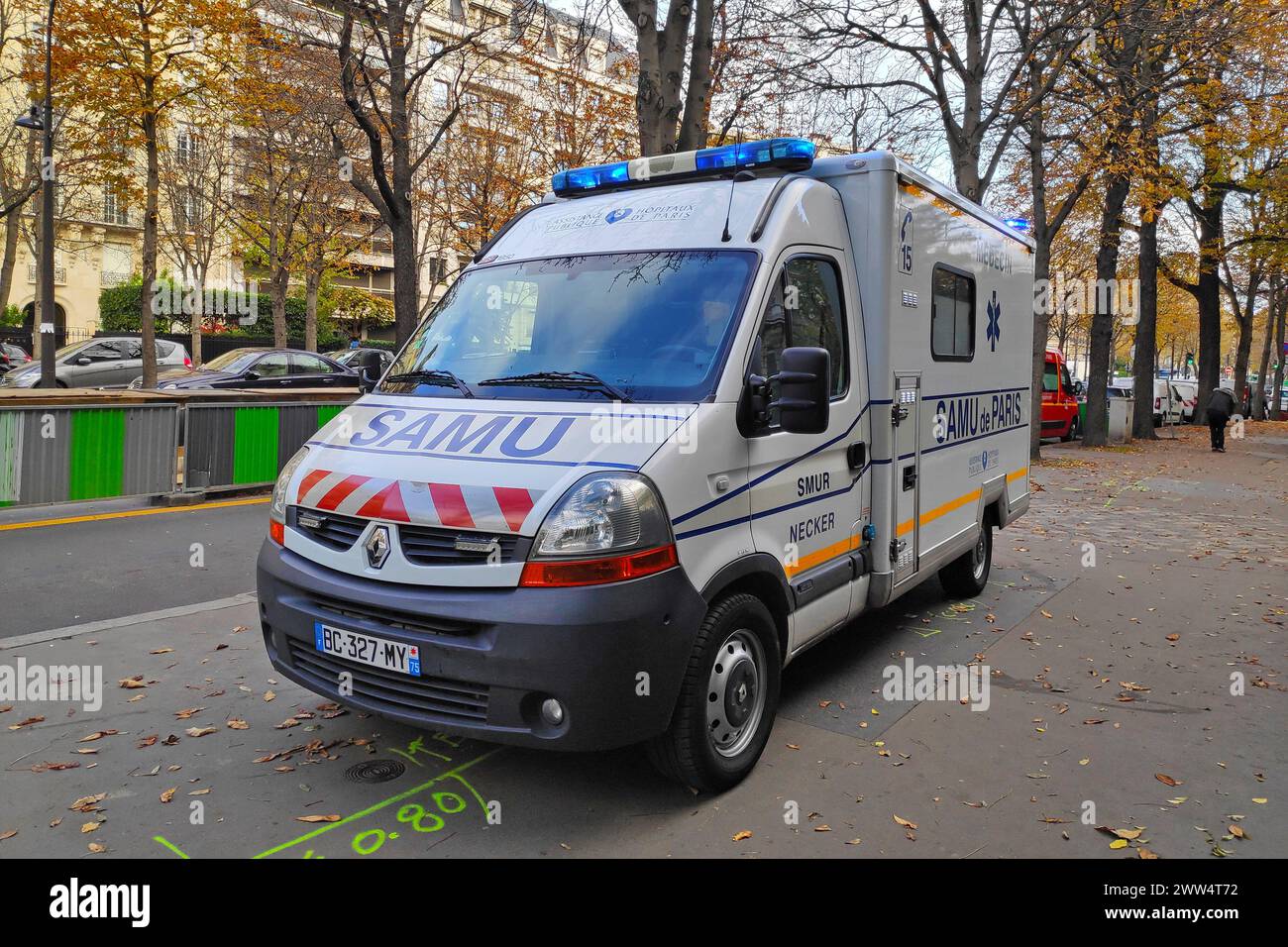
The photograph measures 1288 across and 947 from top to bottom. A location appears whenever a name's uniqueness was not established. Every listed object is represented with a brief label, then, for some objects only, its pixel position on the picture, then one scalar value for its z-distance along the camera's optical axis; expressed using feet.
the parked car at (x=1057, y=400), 83.15
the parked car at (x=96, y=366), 71.72
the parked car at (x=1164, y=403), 115.96
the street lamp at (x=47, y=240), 59.00
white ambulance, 10.98
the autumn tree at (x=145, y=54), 47.03
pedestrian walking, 76.28
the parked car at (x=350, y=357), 91.20
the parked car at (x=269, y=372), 60.44
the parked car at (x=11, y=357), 91.69
